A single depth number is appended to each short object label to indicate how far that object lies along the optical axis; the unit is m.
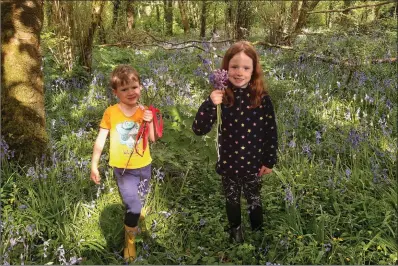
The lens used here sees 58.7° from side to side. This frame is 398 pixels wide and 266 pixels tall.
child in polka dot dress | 2.26
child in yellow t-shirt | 2.26
